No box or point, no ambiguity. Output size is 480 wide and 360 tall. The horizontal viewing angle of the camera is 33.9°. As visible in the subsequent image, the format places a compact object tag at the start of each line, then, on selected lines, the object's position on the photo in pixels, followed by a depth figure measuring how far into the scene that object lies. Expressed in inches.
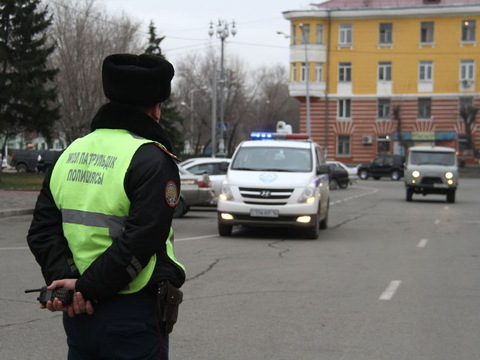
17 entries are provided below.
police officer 116.1
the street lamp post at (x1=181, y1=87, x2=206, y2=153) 2573.3
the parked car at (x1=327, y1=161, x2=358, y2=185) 1910.9
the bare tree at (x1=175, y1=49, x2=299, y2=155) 2632.9
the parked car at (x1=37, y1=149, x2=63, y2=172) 1944.8
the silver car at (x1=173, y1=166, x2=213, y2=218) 797.2
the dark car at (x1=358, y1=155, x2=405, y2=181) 2346.2
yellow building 2564.0
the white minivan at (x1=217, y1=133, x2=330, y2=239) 581.6
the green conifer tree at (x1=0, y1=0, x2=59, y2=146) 1585.9
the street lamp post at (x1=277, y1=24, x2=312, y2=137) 2269.8
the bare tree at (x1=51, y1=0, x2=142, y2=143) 1804.9
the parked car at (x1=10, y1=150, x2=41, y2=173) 2210.9
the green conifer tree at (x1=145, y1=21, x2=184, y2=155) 2080.5
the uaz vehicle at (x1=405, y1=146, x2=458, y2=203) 1152.2
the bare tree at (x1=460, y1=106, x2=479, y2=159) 2480.3
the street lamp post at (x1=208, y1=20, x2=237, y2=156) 1736.8
